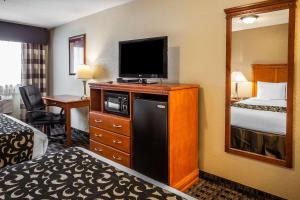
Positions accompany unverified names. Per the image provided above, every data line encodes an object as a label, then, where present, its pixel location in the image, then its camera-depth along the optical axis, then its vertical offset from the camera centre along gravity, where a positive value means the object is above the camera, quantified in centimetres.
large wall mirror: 200 +10
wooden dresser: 223 -46
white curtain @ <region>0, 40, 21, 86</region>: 477 +60
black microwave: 269 -15
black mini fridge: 224 -49
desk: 366 -21
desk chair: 369 -40
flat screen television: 259 +40
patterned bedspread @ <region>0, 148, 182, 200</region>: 110 -49
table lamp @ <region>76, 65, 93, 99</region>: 381 +31
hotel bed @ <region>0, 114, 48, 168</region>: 209 -51
